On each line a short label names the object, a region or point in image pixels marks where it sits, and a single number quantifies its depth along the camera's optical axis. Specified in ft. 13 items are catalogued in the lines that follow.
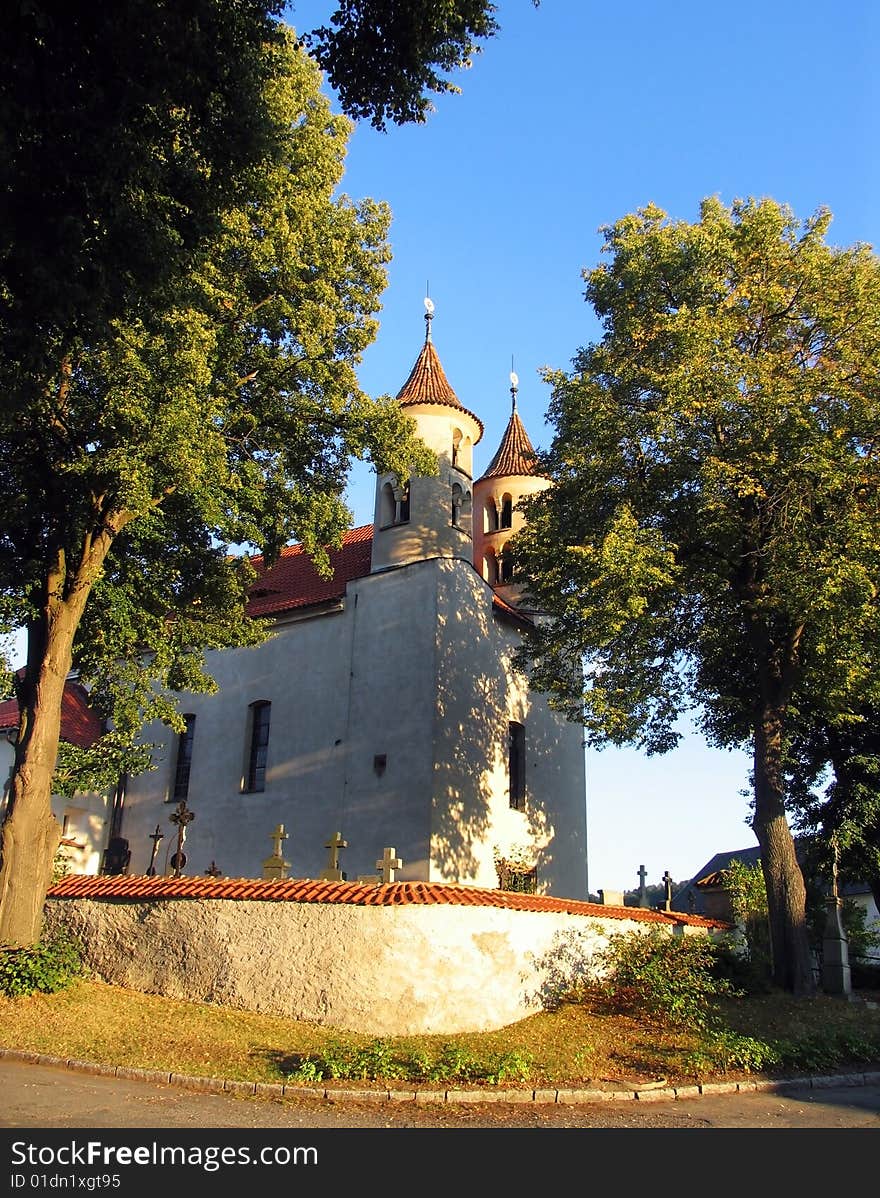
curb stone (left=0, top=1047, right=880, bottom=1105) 29.55
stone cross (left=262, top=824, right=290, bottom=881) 47.70
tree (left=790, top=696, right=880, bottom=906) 75.20
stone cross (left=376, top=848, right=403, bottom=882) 44.80
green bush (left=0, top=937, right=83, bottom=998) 40.29
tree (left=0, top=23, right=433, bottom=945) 42.75
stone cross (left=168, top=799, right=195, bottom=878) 70.13
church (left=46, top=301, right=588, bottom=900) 69.31
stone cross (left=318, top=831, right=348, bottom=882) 47.29
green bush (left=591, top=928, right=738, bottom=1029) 41.55
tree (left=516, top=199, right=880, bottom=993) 50.83
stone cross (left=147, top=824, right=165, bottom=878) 79.00
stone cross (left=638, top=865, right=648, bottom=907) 85.42
